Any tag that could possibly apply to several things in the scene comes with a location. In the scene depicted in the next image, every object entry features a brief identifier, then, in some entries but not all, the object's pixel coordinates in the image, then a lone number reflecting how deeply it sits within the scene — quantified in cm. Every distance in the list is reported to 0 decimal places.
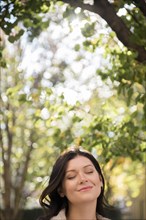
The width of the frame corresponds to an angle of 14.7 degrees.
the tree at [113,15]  485
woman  313
